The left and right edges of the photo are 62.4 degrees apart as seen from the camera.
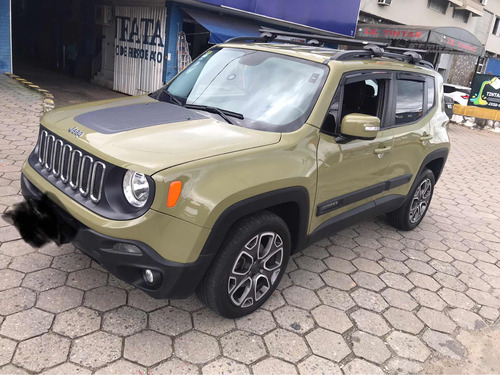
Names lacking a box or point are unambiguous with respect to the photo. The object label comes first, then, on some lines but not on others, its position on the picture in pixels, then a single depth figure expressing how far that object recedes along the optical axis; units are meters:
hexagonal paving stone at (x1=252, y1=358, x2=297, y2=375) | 2.43
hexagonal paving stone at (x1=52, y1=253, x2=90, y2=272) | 3.13
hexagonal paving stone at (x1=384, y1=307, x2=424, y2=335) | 3.00
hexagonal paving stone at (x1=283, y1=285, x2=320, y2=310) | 3.11
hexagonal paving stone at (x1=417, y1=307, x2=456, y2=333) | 3.06
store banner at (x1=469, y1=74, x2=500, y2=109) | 14.89
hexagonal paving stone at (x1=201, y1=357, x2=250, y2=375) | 2.38
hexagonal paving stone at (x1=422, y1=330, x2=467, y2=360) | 2.79
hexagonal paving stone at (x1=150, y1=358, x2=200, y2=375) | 2.33
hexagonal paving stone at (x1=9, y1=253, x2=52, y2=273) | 3.07
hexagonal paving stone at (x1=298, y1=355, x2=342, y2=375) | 2.48
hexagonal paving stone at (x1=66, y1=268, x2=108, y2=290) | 2.95
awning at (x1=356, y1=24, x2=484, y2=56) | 14.90
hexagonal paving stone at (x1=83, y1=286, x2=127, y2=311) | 2.78
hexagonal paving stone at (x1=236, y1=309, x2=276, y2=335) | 2.77
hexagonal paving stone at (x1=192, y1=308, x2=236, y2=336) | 2.71
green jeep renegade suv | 2.27
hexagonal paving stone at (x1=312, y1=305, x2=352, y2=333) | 2.91
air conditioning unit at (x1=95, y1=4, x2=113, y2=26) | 13.35
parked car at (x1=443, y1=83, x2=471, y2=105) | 16.19
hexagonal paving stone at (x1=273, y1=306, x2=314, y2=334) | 2.85
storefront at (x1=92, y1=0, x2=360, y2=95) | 11.34
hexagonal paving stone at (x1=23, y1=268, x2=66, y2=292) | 2.88
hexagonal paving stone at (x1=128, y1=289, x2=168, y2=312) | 2.83
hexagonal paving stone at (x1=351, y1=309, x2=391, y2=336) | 2.93
